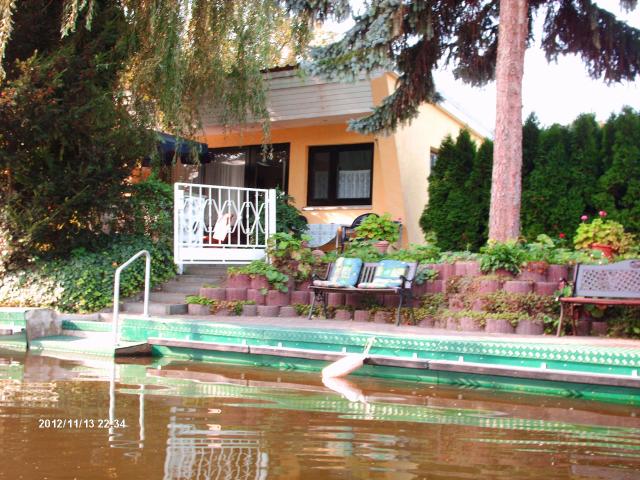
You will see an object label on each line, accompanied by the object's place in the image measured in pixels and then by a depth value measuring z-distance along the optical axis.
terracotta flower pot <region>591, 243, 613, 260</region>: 9.27
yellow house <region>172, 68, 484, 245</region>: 13.52
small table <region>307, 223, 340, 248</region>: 13.77
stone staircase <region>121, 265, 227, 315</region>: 10.27
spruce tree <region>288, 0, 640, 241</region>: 9.28
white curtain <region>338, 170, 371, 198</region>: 14.53
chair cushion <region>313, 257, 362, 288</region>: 9.28
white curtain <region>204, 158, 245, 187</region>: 16.31
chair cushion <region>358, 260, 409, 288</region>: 8.92
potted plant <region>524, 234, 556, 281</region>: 8.40
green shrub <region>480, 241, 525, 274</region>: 8.54
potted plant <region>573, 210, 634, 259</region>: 9.36
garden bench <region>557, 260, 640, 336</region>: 7.54
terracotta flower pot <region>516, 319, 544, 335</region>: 8.04
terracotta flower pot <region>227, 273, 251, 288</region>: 10.38
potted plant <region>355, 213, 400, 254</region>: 11.67
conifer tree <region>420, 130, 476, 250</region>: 12.47
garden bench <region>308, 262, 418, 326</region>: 8.77
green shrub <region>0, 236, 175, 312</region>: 10.62
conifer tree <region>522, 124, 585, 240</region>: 11.41
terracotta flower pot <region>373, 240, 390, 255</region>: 11.05
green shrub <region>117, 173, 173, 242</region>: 11.88
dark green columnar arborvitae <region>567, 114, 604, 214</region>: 11.35
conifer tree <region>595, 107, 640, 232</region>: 10.80
